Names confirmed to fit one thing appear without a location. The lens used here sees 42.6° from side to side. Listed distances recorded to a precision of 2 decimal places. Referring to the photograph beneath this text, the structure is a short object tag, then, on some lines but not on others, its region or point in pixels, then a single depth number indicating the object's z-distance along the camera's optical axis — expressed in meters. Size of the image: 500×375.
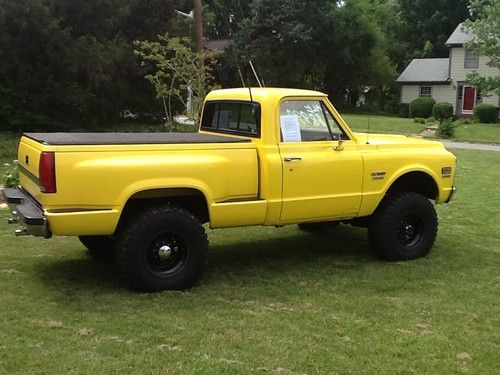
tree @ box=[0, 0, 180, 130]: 16.19
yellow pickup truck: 4.87
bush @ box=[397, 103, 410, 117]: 43.64
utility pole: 18.28
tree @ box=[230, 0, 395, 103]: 43.22
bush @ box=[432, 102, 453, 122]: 37.94
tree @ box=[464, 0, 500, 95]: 26.45
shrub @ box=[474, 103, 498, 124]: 35.66
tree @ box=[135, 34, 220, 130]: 15.24
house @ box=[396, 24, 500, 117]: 41.50
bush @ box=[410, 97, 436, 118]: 40.62
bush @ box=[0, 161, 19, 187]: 8.54
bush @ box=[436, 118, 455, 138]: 26.16
